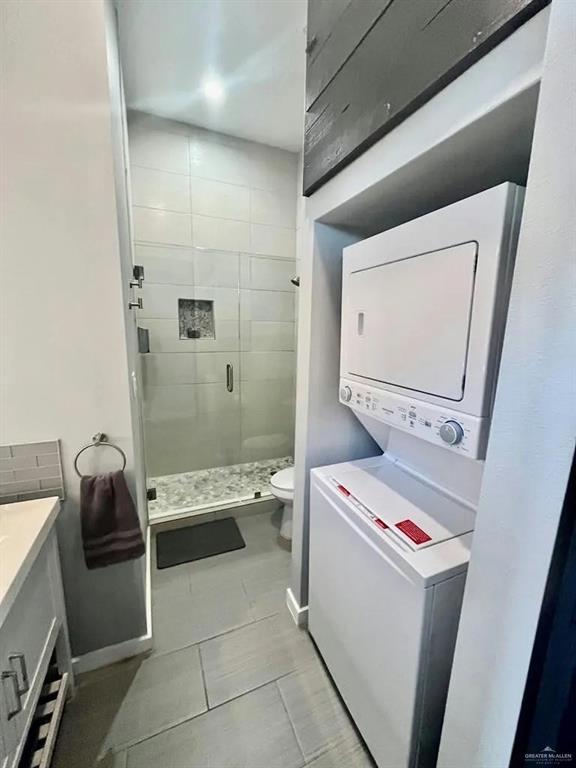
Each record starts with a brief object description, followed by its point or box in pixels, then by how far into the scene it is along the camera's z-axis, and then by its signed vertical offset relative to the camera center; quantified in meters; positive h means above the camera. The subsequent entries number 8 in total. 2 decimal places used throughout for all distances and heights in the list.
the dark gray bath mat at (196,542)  2.05 -1.46
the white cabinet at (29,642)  0.80 -0.94
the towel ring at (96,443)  1.22 -0.45
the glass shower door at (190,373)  2.62 -0.41
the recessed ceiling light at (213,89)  2.02 +1.53
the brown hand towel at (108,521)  1.22 -0.76
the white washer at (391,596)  0.84 -0.79
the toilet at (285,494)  2.14 -1.10
